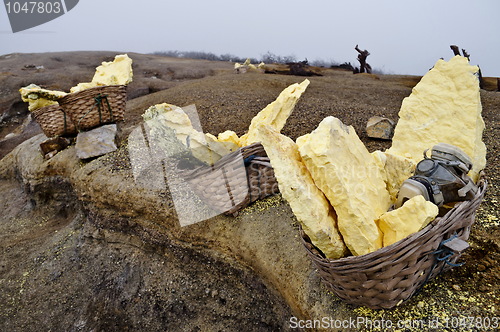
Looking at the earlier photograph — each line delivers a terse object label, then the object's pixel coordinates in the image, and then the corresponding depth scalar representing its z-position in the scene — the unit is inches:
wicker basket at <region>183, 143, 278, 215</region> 78.2
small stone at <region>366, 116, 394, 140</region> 122.5
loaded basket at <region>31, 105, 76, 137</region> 132.8
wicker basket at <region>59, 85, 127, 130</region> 129.6
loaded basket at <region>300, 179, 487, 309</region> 44.3
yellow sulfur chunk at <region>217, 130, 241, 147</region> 96.9
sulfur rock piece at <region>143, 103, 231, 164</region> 84.4
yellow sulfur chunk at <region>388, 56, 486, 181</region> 69.6
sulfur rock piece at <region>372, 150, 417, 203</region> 62.4
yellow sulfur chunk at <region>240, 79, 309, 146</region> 101.3
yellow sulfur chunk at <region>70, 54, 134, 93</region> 149.4
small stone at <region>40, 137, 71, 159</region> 146.0
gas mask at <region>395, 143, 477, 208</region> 51.5
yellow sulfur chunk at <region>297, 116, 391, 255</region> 47.9
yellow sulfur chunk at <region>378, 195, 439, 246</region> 44.9
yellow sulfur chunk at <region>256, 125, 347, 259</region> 47.7
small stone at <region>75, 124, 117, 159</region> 130.5
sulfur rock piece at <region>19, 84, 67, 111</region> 125.9
